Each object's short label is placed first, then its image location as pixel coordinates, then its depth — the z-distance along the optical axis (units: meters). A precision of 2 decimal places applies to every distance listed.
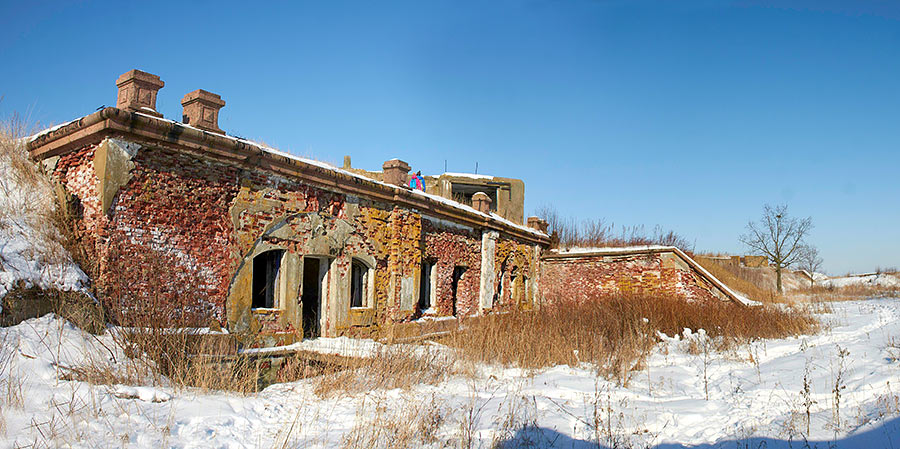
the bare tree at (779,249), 32.38
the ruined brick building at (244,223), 7.53
